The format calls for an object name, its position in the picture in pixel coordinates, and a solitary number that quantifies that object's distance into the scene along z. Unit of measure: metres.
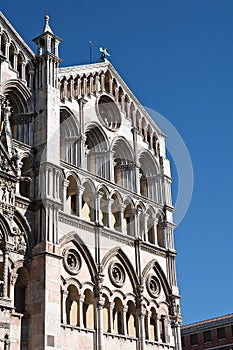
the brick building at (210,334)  62.25
